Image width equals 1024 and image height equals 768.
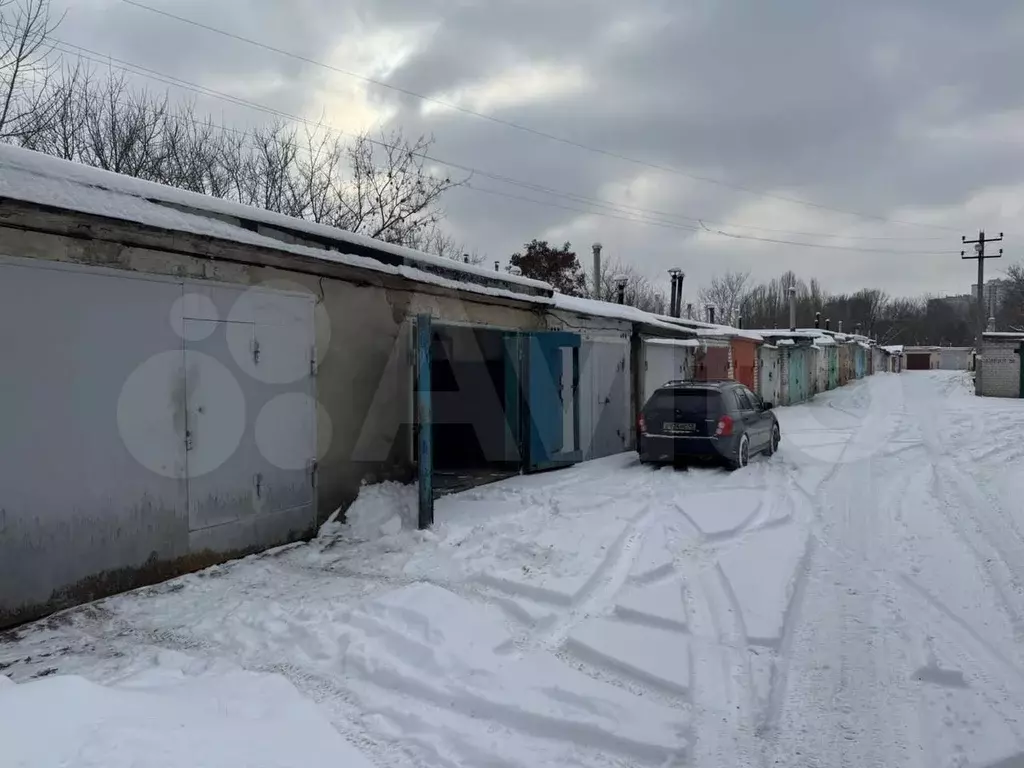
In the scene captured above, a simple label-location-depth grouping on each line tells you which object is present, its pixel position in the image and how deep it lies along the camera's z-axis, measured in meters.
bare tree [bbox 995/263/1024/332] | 53.02
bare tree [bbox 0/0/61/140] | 12.73
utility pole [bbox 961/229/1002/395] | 43.71
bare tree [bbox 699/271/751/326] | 67.06
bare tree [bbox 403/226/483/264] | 24.04
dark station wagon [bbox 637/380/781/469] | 11.19
